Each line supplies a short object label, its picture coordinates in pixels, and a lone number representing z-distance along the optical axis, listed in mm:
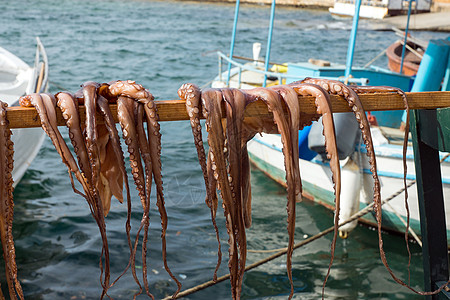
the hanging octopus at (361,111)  2035
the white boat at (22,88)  7723
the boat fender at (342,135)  6965
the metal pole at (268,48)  9070
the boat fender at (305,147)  7403
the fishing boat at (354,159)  7102
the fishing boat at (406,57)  13305
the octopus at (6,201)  1808
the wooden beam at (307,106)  1852
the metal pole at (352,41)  7074
